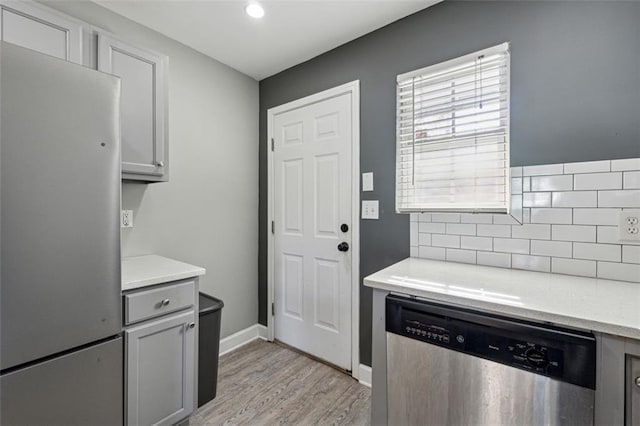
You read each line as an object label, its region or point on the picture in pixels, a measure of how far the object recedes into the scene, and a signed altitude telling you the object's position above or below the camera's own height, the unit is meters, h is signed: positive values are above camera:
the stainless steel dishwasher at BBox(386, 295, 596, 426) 0.91 -0.57
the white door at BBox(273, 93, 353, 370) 2.21 -0.14
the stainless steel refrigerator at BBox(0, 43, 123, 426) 1.02 -0.13
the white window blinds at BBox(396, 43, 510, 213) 1.42 +0.41
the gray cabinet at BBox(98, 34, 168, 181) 1.60 +0.62
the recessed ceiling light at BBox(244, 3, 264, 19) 1.77 +1.26
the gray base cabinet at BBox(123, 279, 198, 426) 1.36 -0.73
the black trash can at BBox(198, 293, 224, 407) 1.75 -0.87
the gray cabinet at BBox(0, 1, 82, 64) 1.27 +0.85
